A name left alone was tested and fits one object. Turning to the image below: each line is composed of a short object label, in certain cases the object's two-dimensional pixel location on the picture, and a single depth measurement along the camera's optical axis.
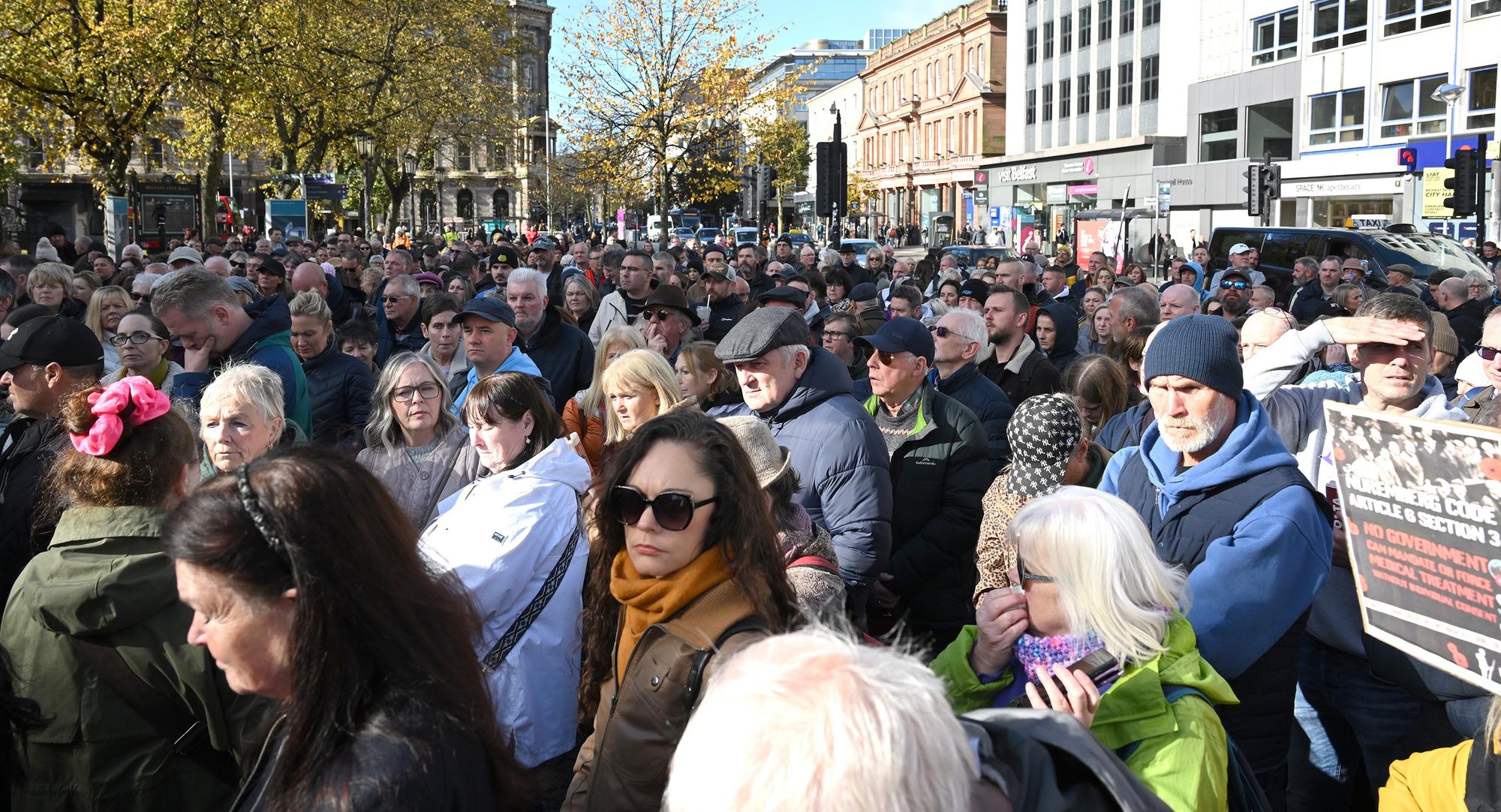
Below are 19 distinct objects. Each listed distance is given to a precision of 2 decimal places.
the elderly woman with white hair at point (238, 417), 4.43
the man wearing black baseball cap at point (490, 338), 6.30
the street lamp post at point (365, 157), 32.34
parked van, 20.97
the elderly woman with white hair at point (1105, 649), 2.41
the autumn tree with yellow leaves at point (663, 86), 24.48
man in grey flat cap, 4.18
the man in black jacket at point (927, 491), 4.83
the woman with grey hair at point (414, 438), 4.87
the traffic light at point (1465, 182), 17.17
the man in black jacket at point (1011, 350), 7.58
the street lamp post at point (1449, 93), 26.61
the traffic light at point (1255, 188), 21.98
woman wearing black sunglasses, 2.62
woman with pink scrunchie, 2.76
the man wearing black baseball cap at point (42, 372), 4.58
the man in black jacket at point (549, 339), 7.90
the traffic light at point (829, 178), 16.36
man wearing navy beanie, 3.01
